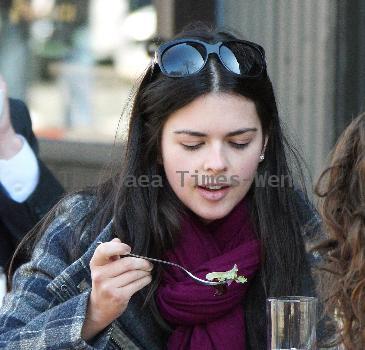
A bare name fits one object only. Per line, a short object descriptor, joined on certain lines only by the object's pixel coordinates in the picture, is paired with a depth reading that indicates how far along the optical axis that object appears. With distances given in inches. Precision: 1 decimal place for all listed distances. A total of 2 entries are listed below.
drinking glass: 202.1
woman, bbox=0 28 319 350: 225.8
